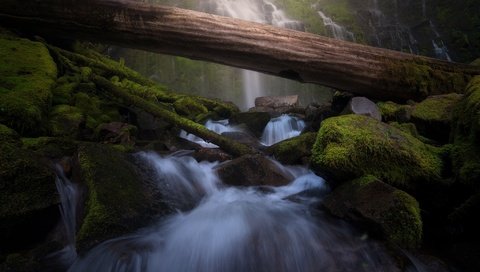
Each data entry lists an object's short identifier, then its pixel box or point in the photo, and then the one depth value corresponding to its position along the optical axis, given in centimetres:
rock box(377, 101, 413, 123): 464
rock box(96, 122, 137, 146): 474
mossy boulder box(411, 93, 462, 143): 421
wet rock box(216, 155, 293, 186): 432
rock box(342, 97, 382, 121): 489
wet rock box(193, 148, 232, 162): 499
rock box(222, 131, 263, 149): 612
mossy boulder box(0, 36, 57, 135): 369
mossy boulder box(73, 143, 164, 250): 279
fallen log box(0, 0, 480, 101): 548
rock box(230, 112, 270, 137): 737
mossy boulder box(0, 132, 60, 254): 256
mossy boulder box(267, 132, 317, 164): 496
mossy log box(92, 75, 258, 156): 509
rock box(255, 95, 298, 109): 987
